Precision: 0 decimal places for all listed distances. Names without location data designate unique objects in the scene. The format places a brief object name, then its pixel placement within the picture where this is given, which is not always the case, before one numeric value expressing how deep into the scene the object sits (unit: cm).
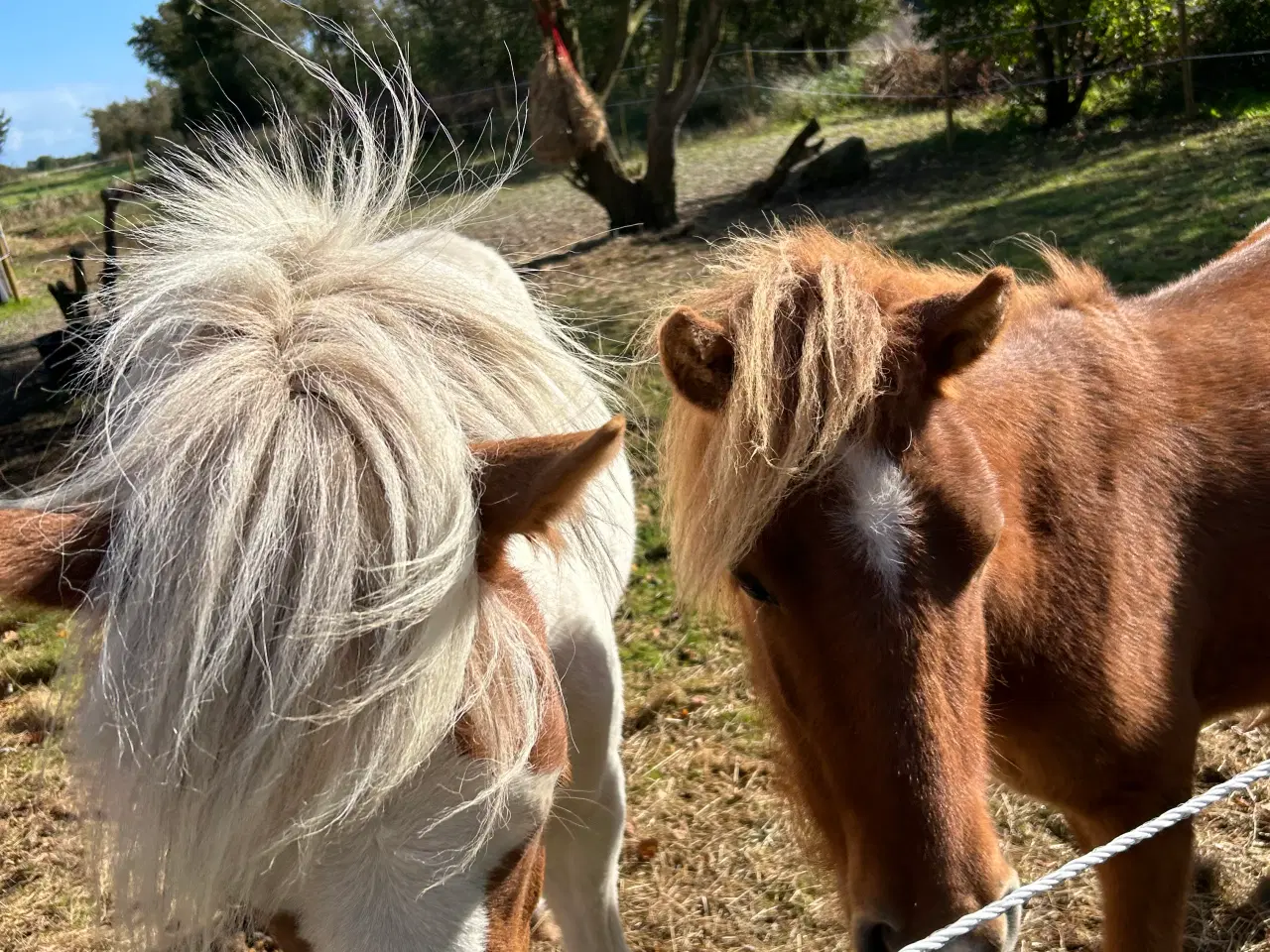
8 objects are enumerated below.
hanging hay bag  968
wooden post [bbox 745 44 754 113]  2017
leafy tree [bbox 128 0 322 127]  1554
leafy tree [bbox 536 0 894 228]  1056
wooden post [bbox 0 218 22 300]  1395
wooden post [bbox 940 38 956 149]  1310
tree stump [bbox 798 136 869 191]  1223
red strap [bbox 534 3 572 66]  951
